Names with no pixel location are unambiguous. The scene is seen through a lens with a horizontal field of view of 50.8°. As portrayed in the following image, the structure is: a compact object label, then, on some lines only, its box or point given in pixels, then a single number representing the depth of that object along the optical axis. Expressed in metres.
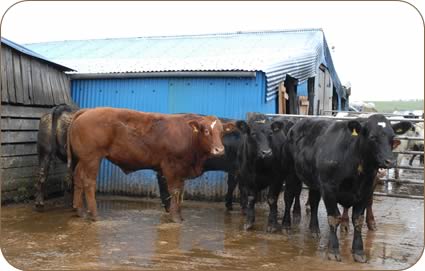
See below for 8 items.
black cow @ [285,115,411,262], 5.30
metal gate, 8.55
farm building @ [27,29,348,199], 9.22
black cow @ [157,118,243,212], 8.64
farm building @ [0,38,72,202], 8.33
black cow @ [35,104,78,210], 8.35
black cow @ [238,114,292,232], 6.99
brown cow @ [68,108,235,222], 7.50
